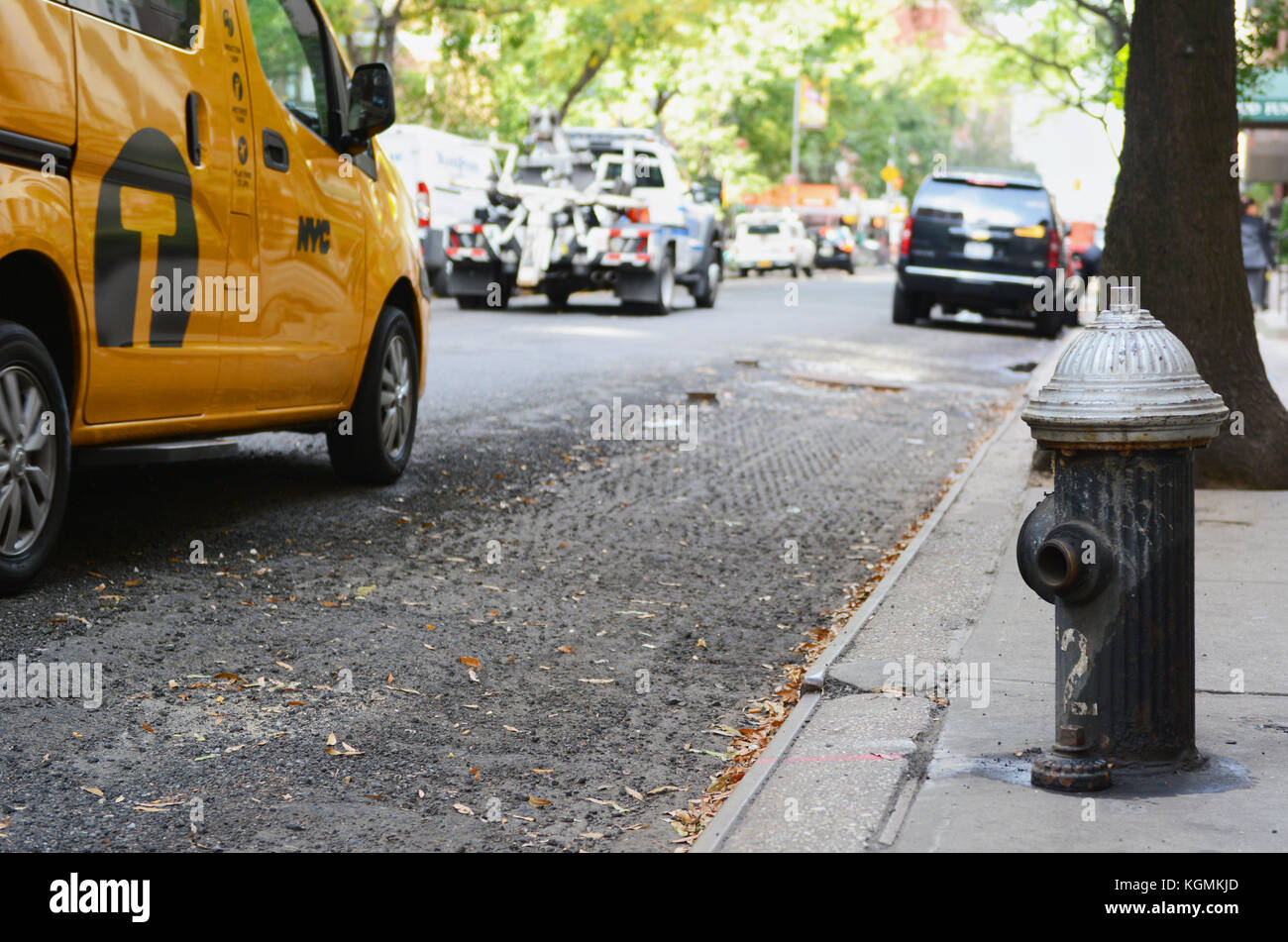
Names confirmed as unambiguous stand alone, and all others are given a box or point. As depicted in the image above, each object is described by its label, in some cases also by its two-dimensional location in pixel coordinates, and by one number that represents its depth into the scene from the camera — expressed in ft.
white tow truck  68.80
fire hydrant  12.52
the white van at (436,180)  78.23
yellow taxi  16.89
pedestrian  80.33
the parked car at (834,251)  191.21
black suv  70.79
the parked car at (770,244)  161.07
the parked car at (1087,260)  104.61
